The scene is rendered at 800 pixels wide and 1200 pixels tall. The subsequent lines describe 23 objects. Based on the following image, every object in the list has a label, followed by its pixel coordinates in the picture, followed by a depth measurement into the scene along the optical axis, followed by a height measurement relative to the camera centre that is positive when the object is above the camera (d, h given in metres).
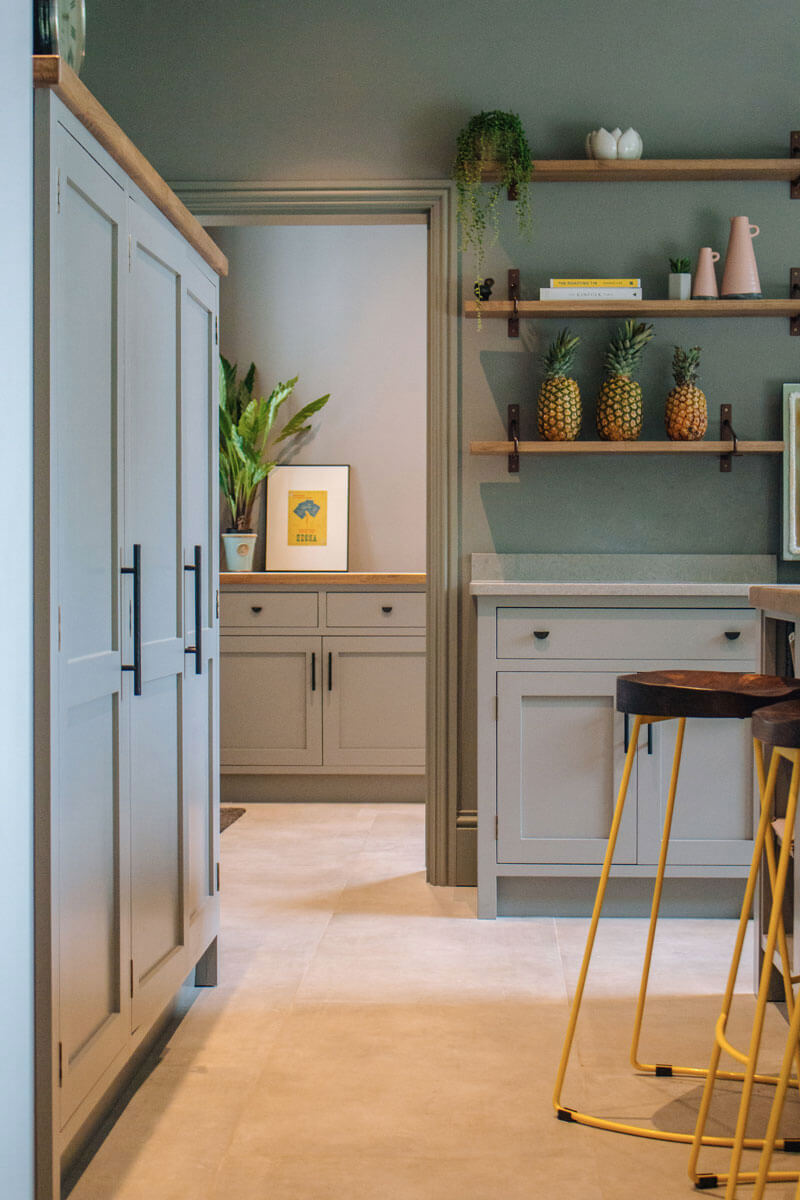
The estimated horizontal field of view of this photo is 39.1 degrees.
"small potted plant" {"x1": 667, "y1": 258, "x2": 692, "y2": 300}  3.63 +0.87
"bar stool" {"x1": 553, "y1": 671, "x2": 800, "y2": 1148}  1.80 -0.25
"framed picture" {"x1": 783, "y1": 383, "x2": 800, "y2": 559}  3.69 +0.25
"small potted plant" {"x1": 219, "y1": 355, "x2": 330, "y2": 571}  5.43 +0.52
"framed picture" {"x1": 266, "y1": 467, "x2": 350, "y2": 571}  5.62 +0.15
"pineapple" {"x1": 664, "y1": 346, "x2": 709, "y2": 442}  3.62 +0.46
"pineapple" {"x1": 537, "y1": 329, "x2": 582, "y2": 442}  3.61 +0.48
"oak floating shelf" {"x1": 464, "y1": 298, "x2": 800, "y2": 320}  3.59 +0.78
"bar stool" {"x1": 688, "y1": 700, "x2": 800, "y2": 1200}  1.39 -0.49
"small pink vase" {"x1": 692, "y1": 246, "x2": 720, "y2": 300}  3.61 +0.87
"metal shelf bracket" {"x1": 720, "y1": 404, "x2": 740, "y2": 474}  3.67 +0.39
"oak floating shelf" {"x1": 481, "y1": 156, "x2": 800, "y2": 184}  3.58 +1.22
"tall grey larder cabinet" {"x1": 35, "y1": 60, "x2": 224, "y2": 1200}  1.62 -0.12
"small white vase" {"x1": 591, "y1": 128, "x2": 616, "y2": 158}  3.59 +1.29
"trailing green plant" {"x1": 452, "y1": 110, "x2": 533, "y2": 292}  3.57 +1.20
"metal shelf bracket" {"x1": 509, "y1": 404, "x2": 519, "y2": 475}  3.70 +0.39
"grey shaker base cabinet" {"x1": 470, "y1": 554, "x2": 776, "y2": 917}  3.30 -0.55
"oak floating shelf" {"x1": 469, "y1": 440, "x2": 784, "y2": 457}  3.59 +0.33
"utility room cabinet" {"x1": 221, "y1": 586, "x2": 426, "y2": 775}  5.09 -0.60
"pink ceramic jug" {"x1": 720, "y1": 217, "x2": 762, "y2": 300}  3.59 +0.91
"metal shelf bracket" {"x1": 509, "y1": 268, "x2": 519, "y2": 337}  3.69 +0.84
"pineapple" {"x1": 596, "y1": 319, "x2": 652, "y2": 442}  3.62 +0.50
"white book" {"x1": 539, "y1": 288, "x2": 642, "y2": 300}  3.61 +0.82
